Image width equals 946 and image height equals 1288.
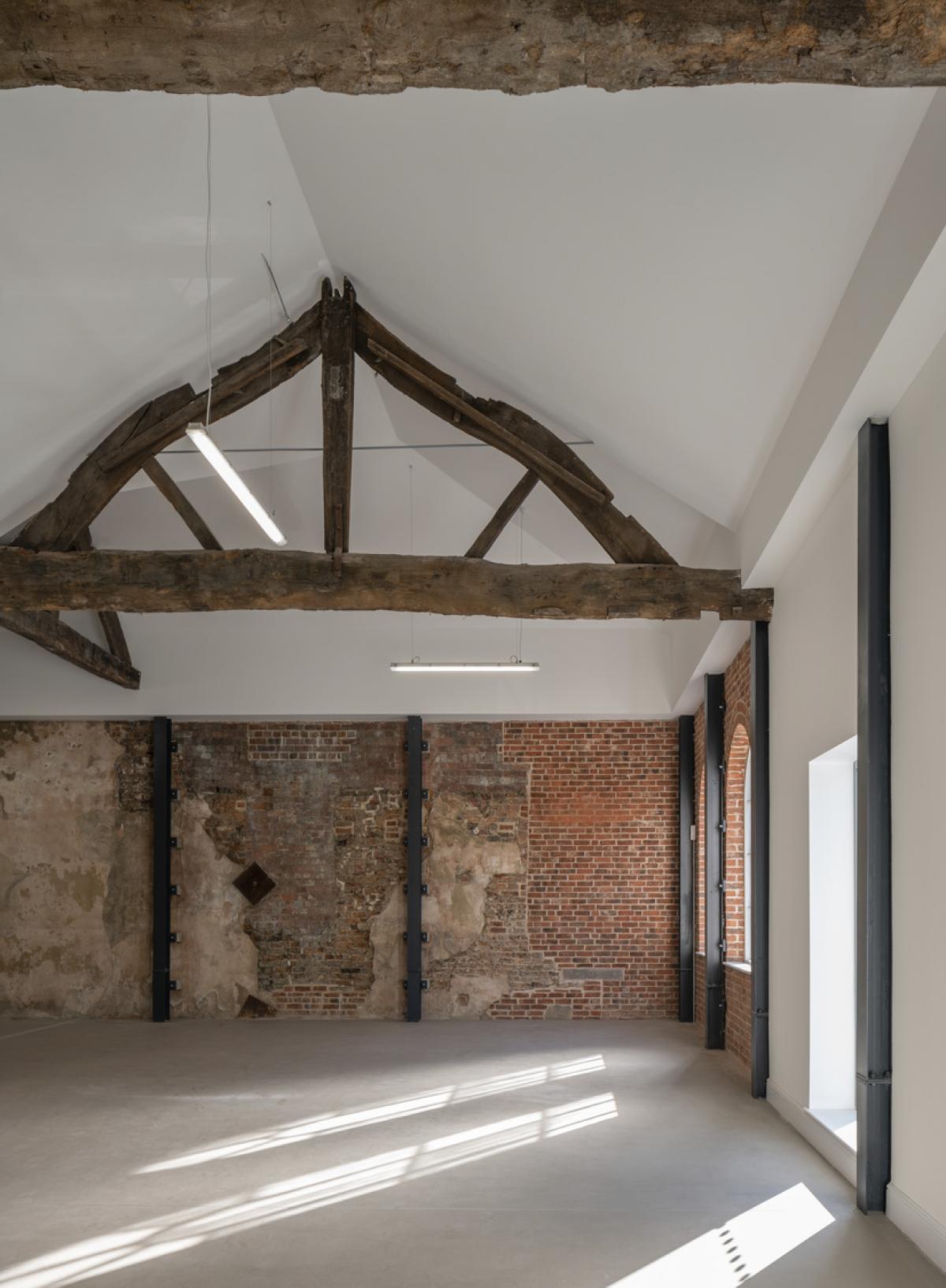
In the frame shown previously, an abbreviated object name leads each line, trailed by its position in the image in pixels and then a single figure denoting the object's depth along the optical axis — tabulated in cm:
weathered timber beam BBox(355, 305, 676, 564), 794
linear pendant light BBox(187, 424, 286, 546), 550
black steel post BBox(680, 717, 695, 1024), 1160
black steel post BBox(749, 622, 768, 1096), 787
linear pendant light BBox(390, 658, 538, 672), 1053
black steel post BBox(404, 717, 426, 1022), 1169
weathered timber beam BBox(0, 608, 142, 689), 934
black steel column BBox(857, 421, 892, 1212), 517
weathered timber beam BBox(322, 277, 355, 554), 786
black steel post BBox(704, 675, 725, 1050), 1012
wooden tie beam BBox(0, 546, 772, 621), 757
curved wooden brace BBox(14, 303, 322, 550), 768
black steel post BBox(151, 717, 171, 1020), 1173
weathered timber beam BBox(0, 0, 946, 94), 245
